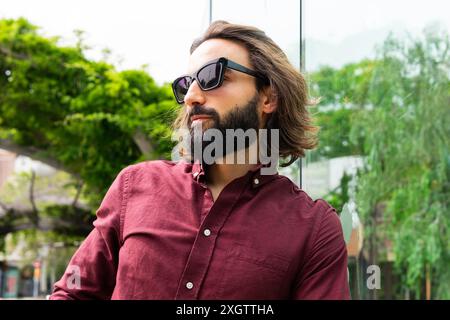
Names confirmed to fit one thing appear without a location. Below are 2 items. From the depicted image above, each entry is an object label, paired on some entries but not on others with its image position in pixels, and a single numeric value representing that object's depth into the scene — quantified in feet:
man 3.00
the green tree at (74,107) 22.22
